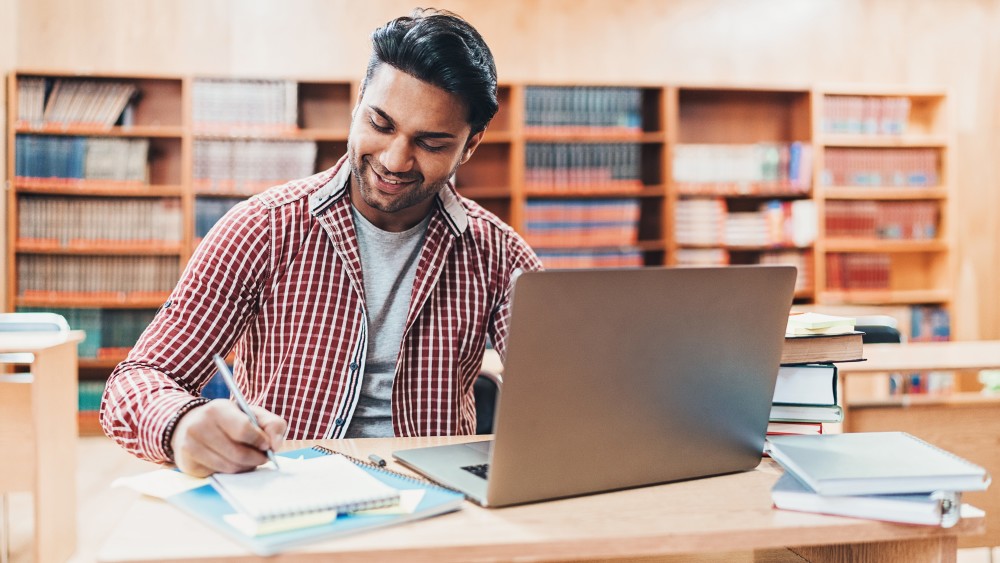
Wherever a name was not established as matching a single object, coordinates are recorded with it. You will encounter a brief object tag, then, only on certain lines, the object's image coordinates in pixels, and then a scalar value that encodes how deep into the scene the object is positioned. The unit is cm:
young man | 128
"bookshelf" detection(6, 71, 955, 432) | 430
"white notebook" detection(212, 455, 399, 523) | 75
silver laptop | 76
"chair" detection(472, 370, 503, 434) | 183
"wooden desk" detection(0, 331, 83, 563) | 238
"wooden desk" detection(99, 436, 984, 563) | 72
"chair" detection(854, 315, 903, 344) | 261
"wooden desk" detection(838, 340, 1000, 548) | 258
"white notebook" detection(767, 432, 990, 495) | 81
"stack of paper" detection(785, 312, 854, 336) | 109
